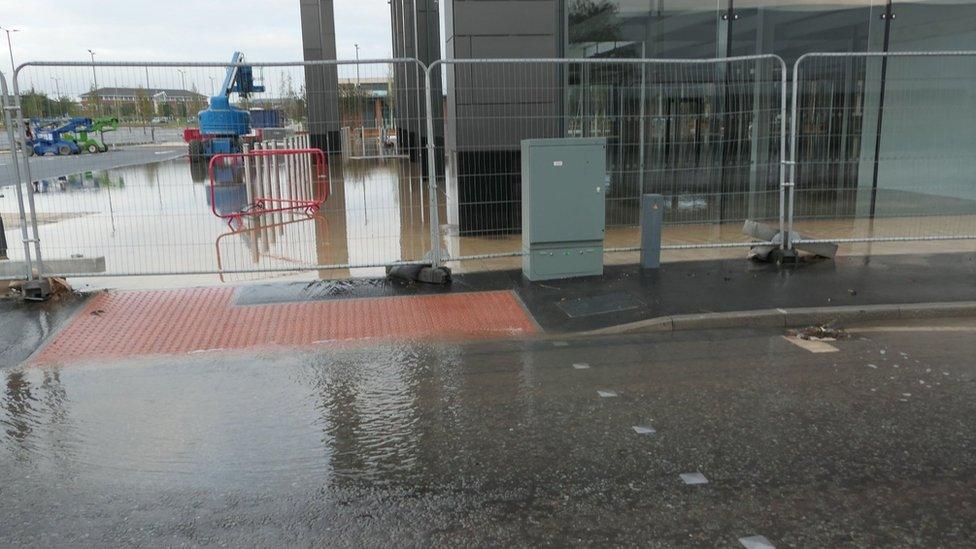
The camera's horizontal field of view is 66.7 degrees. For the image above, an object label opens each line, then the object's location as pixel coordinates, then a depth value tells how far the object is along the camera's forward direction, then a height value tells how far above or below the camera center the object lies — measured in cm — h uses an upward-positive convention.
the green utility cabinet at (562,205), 863 -85
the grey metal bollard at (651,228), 920 -123
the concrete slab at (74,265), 857 -140
